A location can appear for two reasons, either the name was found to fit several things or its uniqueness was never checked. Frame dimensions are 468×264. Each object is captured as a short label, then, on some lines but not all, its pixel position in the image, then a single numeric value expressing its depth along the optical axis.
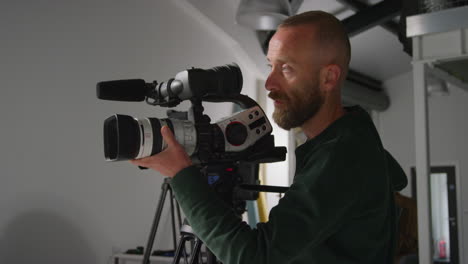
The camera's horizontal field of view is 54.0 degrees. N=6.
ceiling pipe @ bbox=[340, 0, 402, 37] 4.27
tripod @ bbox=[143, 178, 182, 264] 2.51
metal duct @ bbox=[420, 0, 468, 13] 2.44
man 0.75
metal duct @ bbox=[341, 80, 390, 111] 6.11
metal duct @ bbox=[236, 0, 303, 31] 2.27
